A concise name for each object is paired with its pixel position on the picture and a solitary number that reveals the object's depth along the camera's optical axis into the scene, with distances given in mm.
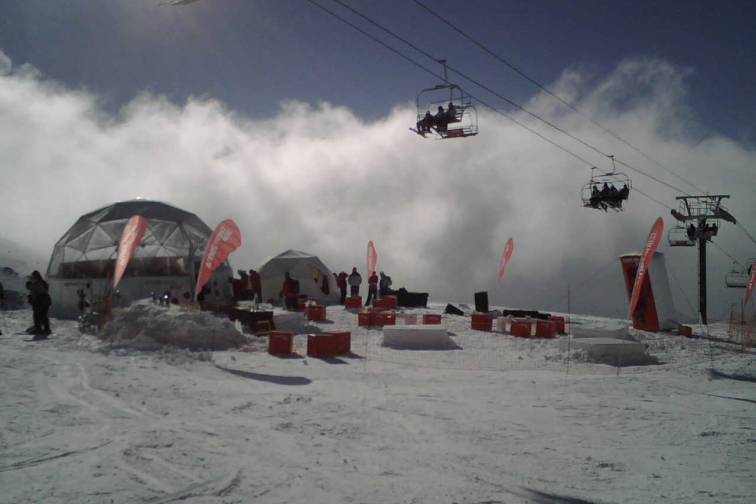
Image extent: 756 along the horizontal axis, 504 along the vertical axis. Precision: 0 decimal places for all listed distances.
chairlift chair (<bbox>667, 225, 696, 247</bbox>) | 27344
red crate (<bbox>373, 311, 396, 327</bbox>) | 16391
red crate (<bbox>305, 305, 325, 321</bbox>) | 17141
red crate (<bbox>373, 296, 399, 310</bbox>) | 21047
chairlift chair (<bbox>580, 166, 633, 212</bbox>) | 18688
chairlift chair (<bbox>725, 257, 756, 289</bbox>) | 27086
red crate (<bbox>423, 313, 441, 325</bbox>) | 16203
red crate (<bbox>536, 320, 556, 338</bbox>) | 15141
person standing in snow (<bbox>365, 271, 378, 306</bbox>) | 22812
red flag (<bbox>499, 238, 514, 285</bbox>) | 21594
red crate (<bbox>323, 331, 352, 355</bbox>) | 11219
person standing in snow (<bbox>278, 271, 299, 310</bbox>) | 19547
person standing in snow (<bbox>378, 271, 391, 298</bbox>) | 24438
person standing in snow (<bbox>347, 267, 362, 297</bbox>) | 23672
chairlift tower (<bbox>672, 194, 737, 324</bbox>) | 26125
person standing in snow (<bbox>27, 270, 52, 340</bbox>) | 12039
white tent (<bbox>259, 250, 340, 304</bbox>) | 25516
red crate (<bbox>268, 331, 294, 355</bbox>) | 11008
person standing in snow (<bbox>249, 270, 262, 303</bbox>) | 21469
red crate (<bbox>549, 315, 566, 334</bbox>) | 15600
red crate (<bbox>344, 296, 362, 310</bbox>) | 20453
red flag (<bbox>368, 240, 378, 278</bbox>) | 22156
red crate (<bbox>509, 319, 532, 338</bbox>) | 15133
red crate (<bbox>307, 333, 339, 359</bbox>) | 10836
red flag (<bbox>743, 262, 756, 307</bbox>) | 19988
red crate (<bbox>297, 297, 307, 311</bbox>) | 19367
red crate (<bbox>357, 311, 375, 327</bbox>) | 16172
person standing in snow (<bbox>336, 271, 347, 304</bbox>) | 23953
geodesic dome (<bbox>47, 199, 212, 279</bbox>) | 20656
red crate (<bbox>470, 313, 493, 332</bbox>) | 16562
